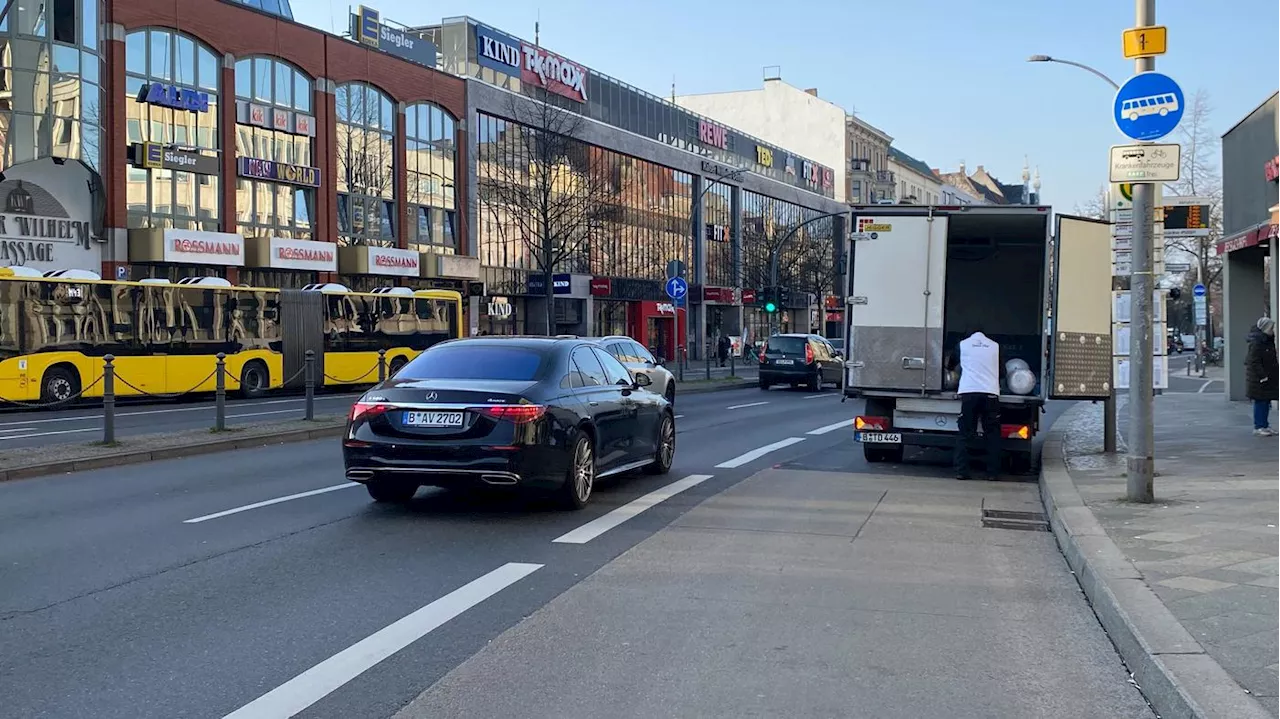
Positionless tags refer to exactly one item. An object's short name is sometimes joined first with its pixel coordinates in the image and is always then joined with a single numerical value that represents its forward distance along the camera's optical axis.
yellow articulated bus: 22.98
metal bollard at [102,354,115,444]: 14.32
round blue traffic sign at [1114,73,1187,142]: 9.21
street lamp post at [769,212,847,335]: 43.28
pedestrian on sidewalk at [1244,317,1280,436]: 15.25
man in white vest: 12.23
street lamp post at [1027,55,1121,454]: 13.80
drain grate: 9.52
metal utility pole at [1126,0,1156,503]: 9.45
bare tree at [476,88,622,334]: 39.16
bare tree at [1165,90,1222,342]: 34.53
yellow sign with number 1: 9.30
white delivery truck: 12.83
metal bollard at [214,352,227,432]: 16.08
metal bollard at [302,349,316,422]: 18.45
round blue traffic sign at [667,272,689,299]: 33.91
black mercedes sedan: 8.97
